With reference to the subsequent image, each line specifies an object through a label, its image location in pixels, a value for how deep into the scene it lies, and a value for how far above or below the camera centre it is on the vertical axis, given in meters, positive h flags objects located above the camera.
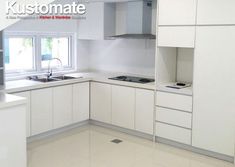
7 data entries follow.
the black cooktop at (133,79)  3.60 -0.28
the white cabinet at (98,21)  3.93 +0.71
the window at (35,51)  3.66 +0.18
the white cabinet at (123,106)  3.39 -0.69
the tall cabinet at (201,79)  2.76 -0.21
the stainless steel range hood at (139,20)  3.59 +0.67
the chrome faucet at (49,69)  3.85 -0.13
